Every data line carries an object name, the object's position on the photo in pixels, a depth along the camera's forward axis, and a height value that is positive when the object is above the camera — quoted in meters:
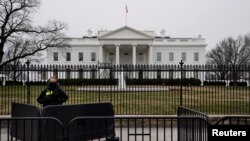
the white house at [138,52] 81.75 +4.43
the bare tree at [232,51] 81.37 +4.62
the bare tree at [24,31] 38.59 +4.58
